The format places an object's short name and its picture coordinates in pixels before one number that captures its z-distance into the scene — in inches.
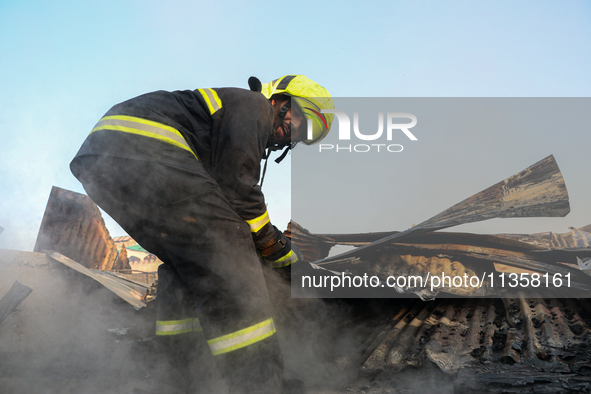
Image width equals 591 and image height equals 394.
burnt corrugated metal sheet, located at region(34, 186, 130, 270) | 209.0
